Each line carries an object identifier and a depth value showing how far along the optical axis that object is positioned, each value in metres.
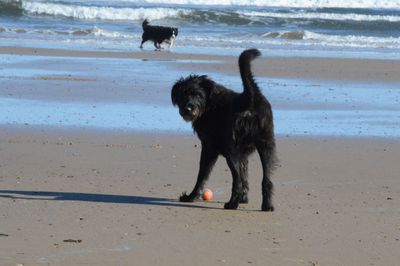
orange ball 13.81
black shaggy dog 13.34
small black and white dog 47.02
